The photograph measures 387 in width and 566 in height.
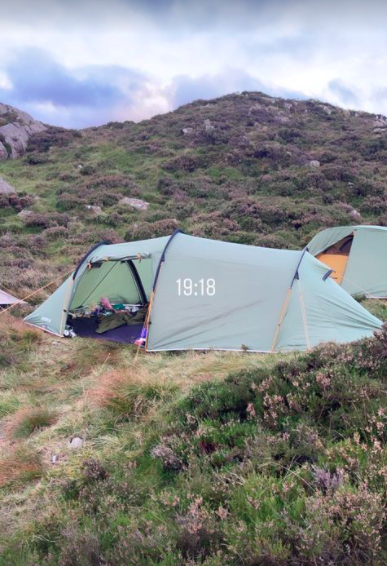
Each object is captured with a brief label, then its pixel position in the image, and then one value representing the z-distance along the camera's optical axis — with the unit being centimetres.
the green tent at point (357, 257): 1162
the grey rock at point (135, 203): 2158
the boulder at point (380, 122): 3406
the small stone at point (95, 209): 2038
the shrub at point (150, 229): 1764
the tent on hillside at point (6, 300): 1035
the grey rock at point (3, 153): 2877
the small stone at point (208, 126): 3137
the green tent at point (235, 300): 736
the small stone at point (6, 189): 2152
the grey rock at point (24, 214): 1941
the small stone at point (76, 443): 434
